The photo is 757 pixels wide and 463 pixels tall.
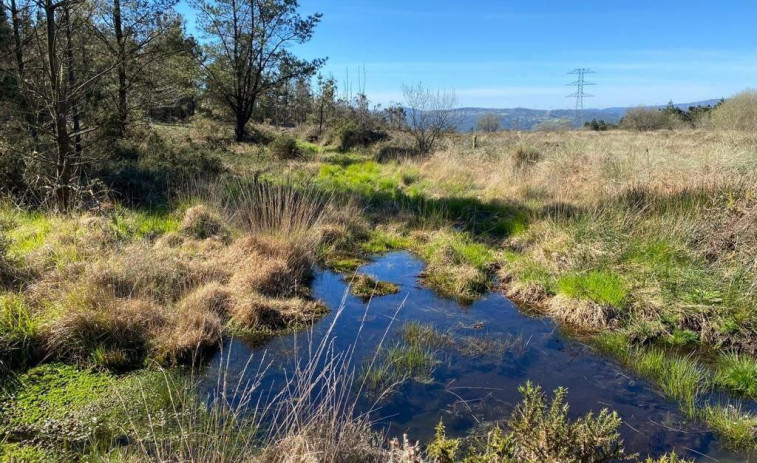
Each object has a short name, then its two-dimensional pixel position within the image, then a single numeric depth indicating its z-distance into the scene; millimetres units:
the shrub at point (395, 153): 16297
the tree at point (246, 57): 17906
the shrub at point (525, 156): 13141
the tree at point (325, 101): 25359
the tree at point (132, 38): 8445
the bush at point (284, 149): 15977
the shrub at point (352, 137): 21078
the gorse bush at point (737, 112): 26484
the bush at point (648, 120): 37969
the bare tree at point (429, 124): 17484
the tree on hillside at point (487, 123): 32031
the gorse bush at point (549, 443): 2350
